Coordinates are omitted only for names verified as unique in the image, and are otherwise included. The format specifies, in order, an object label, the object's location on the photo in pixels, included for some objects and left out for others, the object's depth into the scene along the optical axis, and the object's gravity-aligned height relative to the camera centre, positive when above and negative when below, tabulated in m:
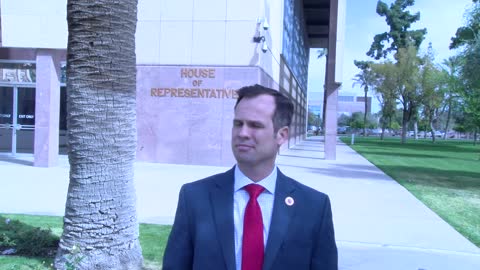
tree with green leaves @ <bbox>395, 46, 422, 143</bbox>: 45.66 +4.55
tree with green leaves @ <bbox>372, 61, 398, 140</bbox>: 46.91 +4.35
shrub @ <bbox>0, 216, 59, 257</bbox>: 5.53 -1.43
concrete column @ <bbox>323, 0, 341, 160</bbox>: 21.01 +1.25
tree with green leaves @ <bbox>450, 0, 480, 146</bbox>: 20.39 +2.49
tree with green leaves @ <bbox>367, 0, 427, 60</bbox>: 56.28 +11.59
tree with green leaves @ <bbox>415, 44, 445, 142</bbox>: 43.43 +3.96
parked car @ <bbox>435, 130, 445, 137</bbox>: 116.59 -1.02
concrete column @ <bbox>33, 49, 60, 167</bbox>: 14.62 +0.15
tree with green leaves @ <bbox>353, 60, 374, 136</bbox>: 51.31 +7.17
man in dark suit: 2.07 -0.38
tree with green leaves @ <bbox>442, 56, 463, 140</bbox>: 26.41 +3.05
